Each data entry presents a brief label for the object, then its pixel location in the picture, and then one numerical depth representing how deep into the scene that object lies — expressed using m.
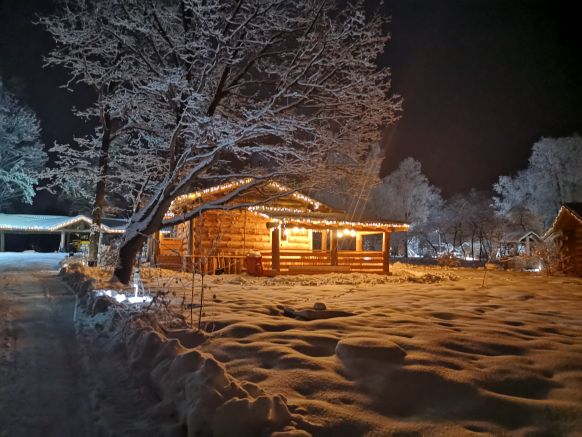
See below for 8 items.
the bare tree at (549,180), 41.06
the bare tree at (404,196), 47.72
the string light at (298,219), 20.00
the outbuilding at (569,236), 24.34
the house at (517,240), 39.77
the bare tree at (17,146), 35.81
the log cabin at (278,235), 20.58
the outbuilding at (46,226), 43.41
